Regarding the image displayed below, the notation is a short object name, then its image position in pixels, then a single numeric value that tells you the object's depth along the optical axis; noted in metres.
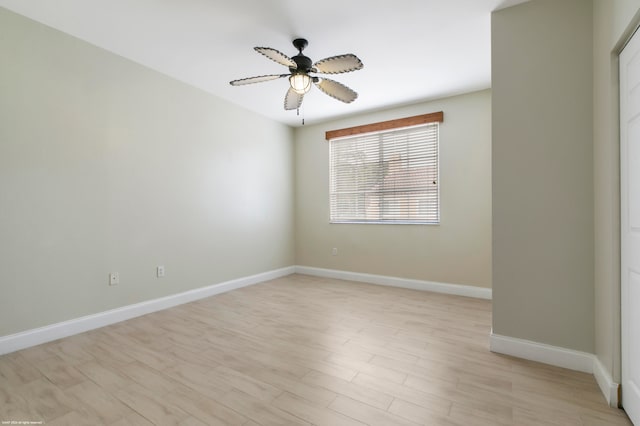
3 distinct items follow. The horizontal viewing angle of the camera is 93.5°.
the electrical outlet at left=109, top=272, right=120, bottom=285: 2.98
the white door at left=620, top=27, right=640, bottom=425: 1.49
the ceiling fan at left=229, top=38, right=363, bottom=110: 2.31
